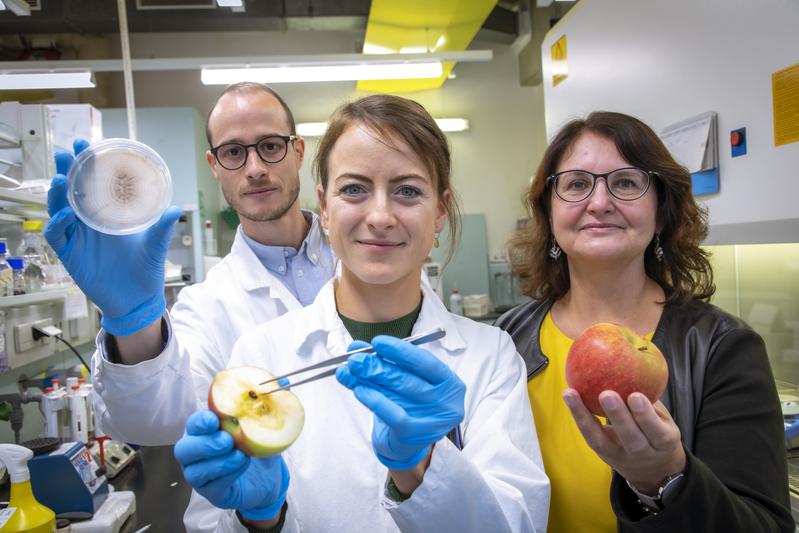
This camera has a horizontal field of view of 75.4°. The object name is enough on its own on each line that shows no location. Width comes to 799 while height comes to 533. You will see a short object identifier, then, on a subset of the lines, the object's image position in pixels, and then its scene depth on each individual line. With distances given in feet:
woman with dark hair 3.05
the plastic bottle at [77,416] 6.77
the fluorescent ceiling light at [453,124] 19.72
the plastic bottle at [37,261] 7.55
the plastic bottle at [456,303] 17.88
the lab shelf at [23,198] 6.11
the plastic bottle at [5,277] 6.36
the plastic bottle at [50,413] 6.63
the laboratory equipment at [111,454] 6.33
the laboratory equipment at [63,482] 4.95
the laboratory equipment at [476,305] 17.76
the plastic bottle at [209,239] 17.10
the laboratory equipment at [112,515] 4.88
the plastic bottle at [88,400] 6.90
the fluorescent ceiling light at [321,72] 12.04
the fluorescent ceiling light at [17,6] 9.30
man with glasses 3.28
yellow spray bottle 4.36
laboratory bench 5.22
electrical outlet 6.71
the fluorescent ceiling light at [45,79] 11.51
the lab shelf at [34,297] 6.37
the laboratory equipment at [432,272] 17.30
